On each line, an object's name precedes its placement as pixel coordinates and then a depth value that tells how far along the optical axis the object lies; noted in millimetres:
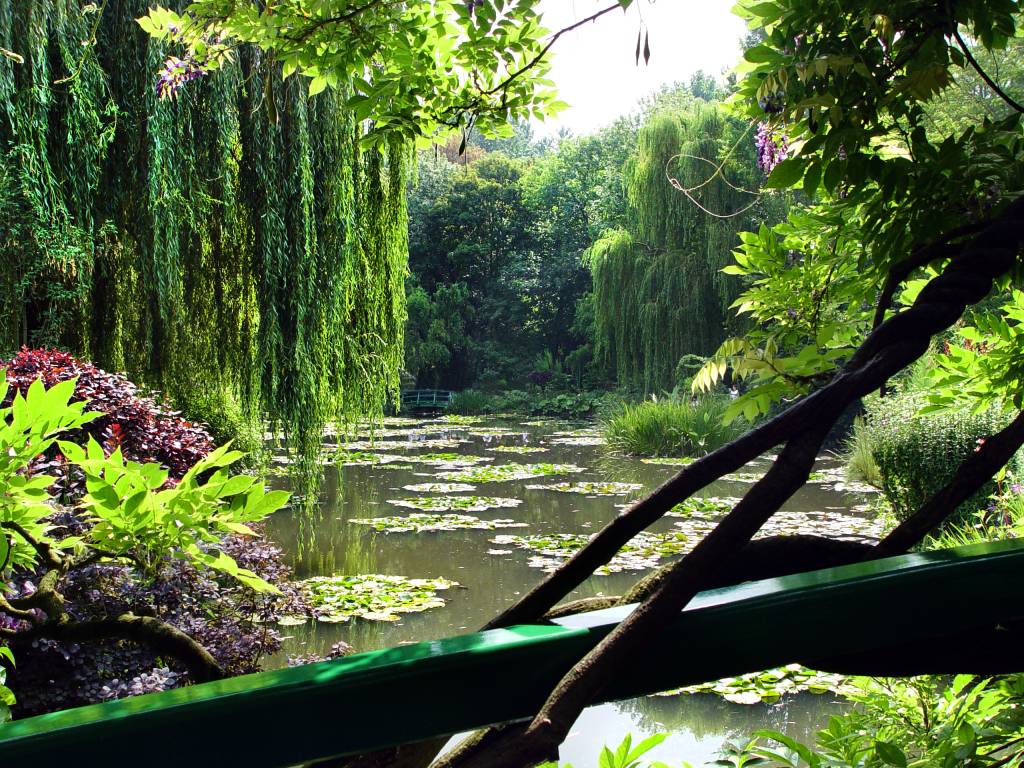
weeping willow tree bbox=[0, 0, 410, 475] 4734
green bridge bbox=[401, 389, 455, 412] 22719
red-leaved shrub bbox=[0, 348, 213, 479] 4070
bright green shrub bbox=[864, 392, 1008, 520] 5859
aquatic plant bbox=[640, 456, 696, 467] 11812
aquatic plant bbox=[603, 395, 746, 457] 12766
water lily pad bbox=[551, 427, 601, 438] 16453
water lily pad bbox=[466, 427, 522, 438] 16469
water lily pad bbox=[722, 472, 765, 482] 10195
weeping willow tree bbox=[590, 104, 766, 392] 15594
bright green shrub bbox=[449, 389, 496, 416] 22609
